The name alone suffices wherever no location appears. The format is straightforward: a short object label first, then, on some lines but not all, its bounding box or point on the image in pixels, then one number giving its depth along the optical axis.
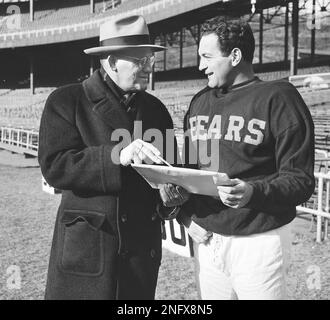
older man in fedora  2.57
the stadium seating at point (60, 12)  40.28
